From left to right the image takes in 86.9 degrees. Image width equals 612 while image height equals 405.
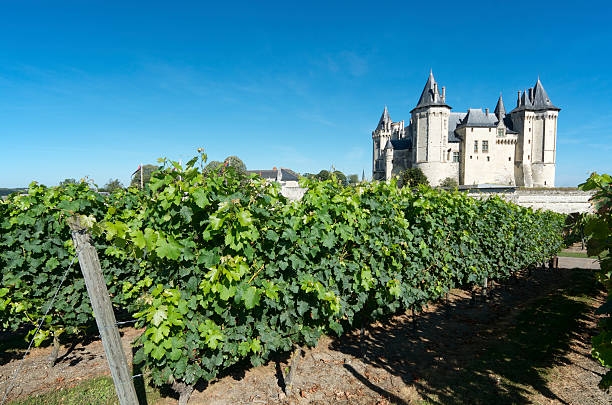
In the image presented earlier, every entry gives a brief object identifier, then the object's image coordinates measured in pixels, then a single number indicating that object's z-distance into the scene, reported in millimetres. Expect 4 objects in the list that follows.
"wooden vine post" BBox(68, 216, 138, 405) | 2389
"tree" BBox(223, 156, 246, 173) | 66350
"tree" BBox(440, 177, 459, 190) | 50344
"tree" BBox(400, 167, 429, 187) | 50625
